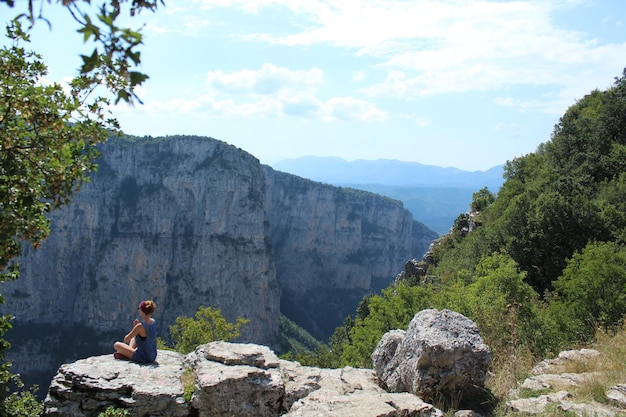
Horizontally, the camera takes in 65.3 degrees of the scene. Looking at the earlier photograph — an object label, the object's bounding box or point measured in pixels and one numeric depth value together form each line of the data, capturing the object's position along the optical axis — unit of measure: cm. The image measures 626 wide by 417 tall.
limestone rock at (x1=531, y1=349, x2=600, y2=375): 768
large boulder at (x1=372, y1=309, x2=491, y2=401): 717
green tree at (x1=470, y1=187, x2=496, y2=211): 4455
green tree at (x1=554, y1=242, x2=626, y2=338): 1068
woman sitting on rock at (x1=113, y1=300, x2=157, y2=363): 832
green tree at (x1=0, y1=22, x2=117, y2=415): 619
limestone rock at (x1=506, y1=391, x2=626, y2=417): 568
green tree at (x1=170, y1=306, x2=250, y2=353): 2225
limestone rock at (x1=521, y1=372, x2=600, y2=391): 674
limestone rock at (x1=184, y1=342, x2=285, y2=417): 733
